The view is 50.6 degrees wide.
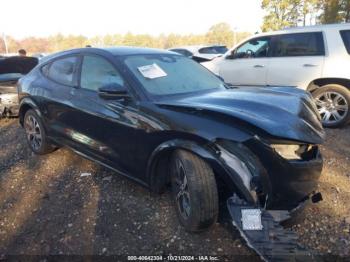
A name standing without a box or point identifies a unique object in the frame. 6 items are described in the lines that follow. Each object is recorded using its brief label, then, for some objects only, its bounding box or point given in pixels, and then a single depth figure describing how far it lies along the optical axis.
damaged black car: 2.96
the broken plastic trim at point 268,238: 2.65
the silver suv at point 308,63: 6.61
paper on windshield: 3.91
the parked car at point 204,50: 15.69
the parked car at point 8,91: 8.02
